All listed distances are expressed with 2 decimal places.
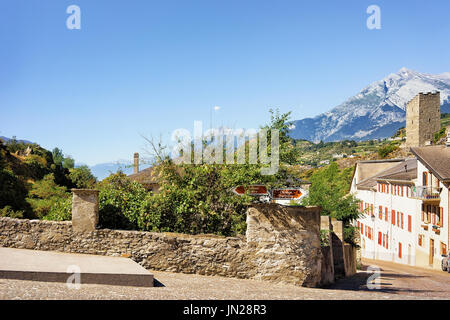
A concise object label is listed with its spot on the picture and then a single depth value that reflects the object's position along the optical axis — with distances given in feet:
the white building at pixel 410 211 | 118.21
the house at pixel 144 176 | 90.28
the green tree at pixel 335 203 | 90.98
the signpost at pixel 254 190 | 47.52
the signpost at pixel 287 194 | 44.19
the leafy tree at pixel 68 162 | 183.47
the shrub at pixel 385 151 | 315.70
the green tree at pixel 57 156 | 175.32
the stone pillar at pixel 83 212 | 46.19
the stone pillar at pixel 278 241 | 43.91
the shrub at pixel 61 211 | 49.24
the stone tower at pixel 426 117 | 318.86
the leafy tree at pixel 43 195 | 74.43
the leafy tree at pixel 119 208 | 48.91
